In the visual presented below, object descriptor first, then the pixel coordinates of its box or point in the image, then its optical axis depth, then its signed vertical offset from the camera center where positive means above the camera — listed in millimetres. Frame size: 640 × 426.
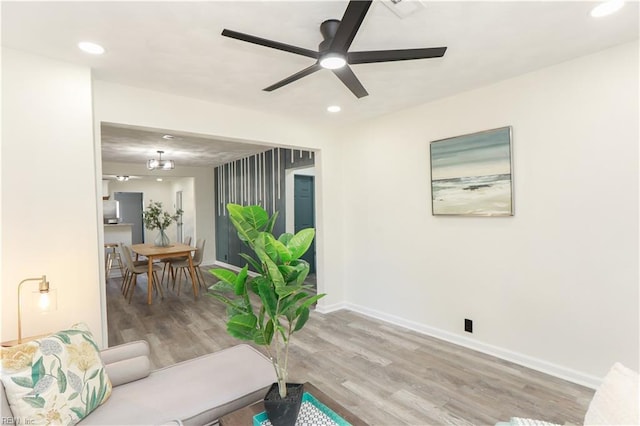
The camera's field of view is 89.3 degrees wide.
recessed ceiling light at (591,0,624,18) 1822 +1125
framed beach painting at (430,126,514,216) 2908 +298
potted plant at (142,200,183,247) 5609 -231
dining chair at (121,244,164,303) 5133 -949
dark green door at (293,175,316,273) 6244 +53
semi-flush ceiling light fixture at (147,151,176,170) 5702 +822
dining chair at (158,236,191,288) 5706 -864
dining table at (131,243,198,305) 4957 -674
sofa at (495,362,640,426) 913 -586
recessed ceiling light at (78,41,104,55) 2181 +1133
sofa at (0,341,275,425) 1510 -965
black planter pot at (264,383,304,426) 1304 -813
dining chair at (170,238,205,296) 5590 -895
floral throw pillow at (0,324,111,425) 1276 -717
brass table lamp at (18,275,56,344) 2004 -541
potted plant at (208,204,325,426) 1282 -312
